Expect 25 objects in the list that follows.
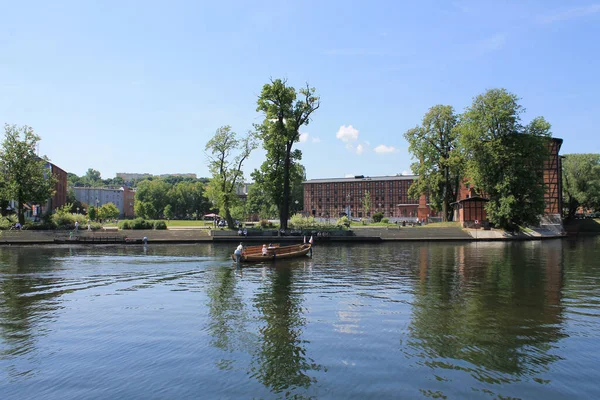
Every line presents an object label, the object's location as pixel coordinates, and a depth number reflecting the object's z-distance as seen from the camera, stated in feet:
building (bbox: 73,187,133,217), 603.67
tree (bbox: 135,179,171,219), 491.72
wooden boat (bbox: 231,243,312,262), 111.75
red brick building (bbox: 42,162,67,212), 371.02
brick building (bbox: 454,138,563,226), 239.91
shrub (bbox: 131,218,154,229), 209.46
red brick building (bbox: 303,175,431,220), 480.64
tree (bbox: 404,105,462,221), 231.71
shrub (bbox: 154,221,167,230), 214.69
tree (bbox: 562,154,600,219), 285.64
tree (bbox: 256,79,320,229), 192.03
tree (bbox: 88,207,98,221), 330.26
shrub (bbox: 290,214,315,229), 212.19
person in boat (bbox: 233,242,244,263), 107.22
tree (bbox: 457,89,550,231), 200.03
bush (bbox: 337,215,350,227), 229.02
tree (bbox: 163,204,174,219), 442.09
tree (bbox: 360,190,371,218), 385.17
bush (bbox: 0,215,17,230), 189.53
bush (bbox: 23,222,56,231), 194.39
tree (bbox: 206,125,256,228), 208.44
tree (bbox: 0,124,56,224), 201.36
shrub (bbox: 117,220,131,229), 208.32
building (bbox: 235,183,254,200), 214.40
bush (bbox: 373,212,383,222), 301.02
